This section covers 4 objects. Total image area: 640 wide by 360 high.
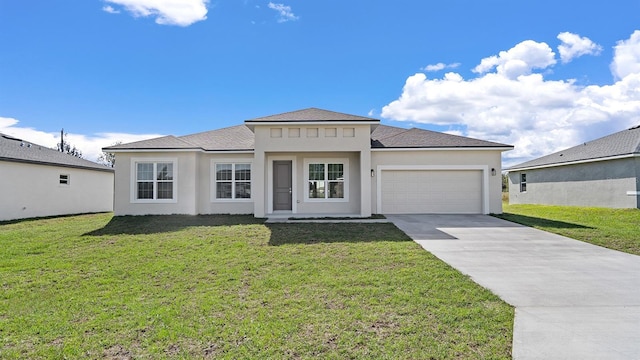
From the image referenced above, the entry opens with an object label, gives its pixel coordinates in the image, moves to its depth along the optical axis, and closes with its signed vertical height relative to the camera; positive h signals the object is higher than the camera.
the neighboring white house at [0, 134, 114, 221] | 15.49 +0.51
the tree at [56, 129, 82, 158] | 40.03 +5.62
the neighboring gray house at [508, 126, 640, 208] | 16.34 +0.85
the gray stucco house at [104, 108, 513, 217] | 14.53 +0.54
